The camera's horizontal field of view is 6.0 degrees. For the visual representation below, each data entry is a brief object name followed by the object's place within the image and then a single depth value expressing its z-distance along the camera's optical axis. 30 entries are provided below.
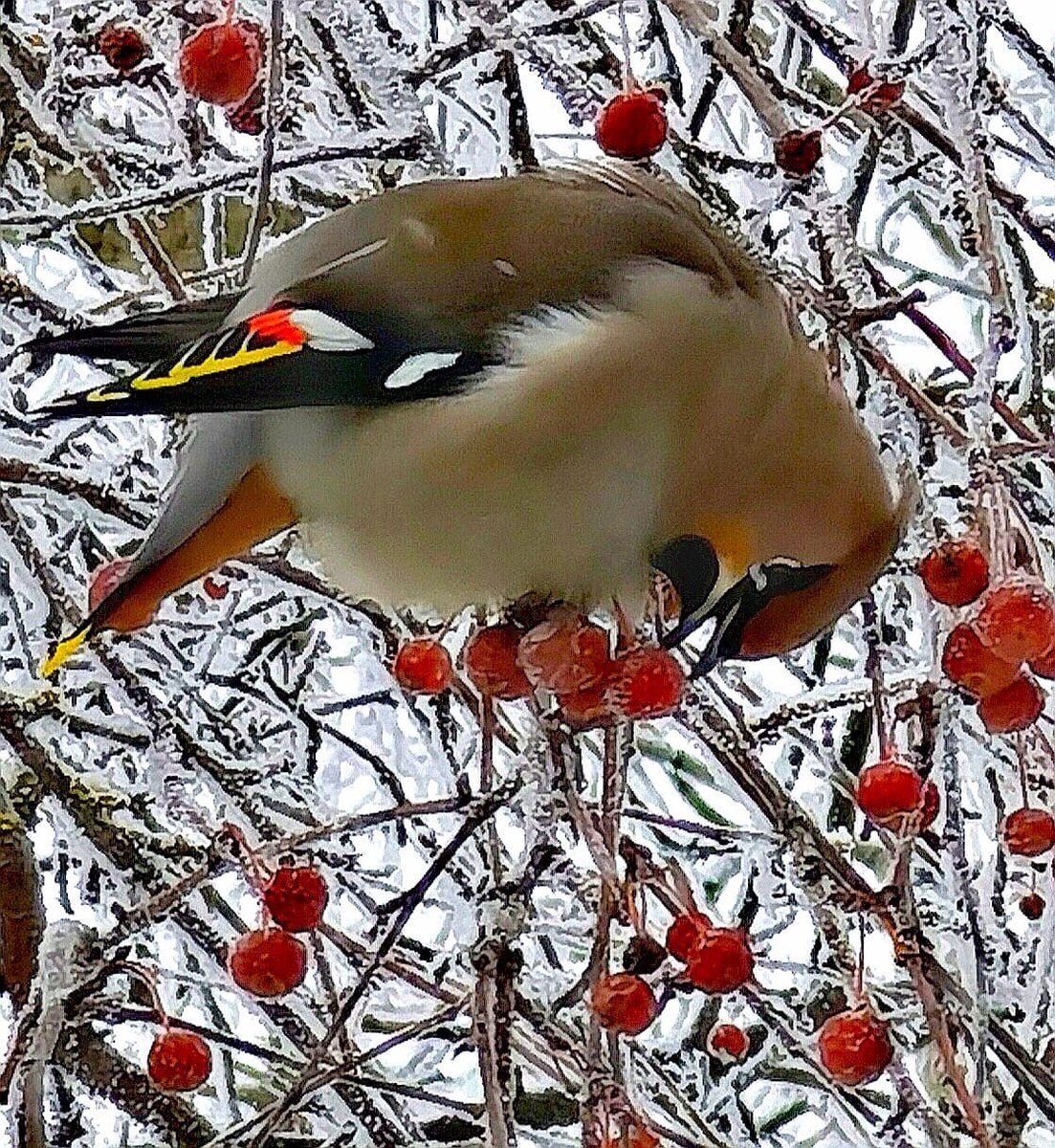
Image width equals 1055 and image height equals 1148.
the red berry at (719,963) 1.45
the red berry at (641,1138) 1.41
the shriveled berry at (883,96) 1.43
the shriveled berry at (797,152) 1.43
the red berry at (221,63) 1.46
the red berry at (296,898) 1.44
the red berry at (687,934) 1.45
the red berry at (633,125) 1.45
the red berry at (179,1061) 1.47
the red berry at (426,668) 1.47
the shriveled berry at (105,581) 1.47
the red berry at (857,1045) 1.45
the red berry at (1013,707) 1.43
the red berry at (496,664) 1.44
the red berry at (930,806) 1.44
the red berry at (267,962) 1.45
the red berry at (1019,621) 1.41
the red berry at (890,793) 1.43
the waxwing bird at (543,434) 1.45
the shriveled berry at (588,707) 1.43
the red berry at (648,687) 1.43
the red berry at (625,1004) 1.42
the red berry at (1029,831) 1.45
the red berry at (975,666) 1.43
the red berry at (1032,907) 1.49
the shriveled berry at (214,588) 1.53
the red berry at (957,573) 1.43
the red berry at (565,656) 1.43
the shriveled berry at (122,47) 1.49
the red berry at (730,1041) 1.51
